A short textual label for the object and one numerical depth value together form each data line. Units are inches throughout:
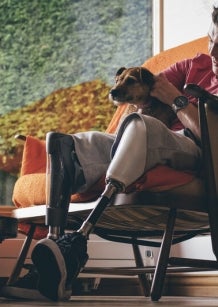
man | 102.6
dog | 133.0
